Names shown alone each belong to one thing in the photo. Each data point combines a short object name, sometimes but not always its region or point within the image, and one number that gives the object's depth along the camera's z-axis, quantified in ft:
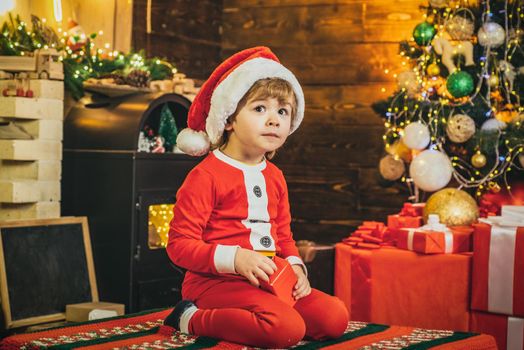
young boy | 7.45
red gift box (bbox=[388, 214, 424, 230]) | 12.17
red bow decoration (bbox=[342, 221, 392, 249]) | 11.78
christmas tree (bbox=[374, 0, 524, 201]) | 12.22
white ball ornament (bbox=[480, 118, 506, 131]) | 12.16
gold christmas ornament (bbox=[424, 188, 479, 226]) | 11.79
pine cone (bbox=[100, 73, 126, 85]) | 13.19
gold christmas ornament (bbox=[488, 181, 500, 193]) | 12.46
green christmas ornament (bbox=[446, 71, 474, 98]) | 12.19
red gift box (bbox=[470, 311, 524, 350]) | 10.30
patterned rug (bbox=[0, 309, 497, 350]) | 7.22
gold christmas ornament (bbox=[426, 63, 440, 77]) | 12.92
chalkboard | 11.31
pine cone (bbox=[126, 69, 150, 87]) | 13.26
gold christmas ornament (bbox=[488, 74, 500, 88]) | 12.34
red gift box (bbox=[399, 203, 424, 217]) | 12.62
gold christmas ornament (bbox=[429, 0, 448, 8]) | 13.05
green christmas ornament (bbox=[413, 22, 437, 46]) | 13.03
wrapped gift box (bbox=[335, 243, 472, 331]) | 10.85
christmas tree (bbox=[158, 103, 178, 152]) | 13.61
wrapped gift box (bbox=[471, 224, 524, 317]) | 10.32
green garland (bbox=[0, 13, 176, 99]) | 12.67
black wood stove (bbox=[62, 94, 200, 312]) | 12.37
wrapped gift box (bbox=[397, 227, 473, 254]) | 10.99
